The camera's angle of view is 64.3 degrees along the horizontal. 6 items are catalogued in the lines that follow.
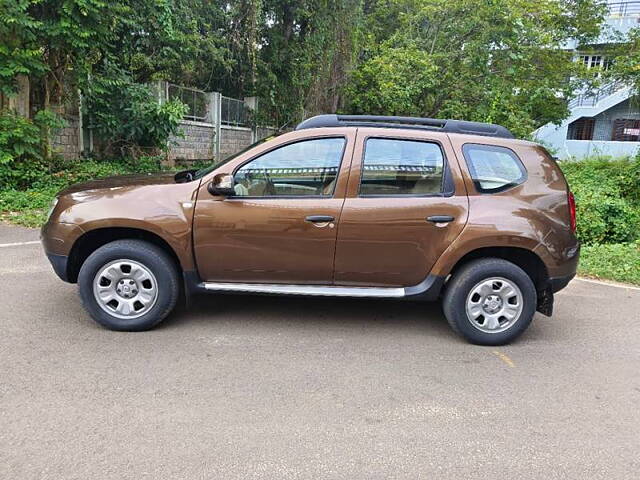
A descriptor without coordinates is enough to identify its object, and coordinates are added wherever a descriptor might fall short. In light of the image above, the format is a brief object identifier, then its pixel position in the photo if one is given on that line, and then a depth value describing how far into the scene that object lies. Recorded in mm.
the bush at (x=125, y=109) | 11562
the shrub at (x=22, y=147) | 9086
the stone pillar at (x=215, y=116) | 17109
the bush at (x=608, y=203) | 8594
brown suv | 4059
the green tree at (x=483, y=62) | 16406
